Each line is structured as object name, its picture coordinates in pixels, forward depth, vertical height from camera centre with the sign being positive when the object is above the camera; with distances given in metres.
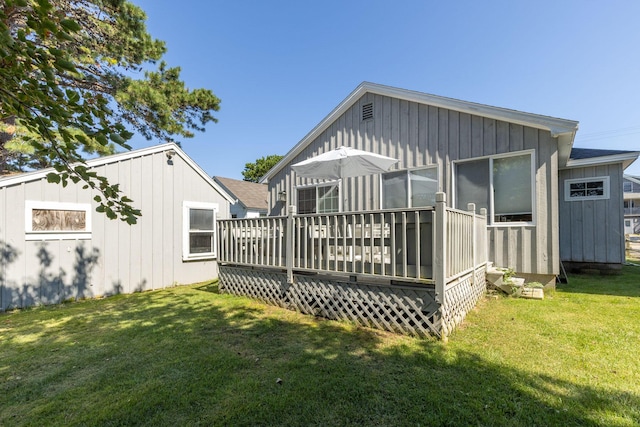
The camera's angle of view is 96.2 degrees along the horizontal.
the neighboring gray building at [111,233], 5.69 -0.35
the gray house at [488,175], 5.57 +0.96
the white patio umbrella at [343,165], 6.05 +1.12
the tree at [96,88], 1.27 +2.90
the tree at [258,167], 31.22 +5.55
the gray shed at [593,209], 7.26 +0.13
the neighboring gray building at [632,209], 22.64 +0.39
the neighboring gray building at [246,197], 15.81 +1.23
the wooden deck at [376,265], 3.66 -0.75
